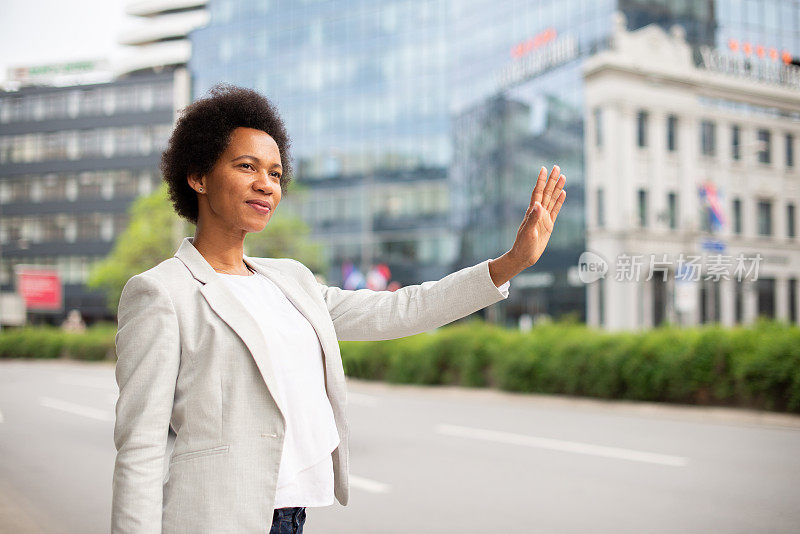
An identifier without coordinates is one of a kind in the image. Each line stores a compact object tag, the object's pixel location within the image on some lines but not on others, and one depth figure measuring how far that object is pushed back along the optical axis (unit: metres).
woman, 1.89
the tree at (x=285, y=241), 36.78
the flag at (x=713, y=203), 21.78
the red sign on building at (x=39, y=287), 23.31
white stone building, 16.89
